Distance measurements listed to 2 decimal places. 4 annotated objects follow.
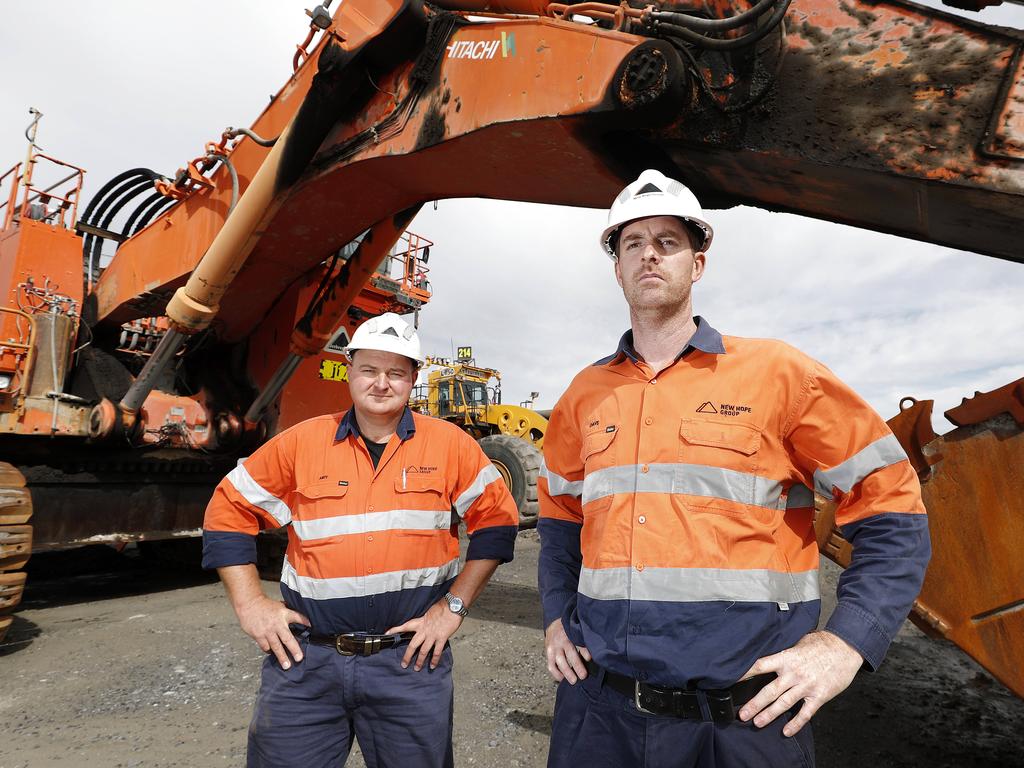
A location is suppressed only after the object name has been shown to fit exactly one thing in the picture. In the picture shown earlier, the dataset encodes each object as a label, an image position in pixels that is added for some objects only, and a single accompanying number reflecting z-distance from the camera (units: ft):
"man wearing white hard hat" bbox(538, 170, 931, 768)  4.25
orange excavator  5.89
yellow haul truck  47.70
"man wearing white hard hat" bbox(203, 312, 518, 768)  6.66
